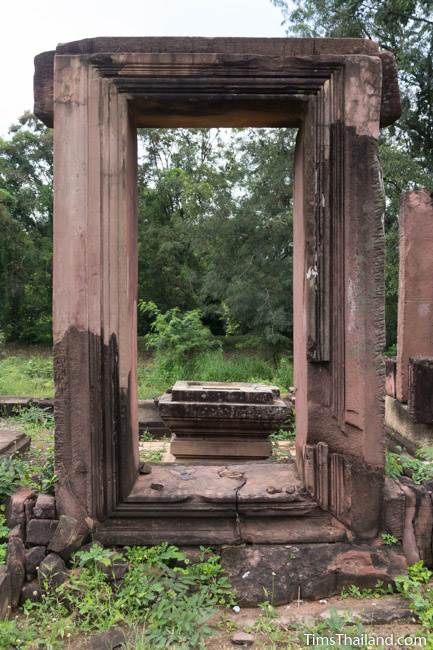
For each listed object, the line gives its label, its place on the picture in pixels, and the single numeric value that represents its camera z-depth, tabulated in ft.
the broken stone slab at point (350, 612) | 7.43
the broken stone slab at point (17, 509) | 8.61
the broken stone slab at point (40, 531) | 8.45
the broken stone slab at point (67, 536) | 8.36
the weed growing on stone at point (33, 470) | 9.21
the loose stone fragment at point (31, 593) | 7.92
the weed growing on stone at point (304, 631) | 6.86
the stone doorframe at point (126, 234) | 8.59
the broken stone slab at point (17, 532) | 8.31
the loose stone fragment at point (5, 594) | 7.37
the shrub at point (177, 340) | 36.86
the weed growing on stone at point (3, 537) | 8.10
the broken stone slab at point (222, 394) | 15.64
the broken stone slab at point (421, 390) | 18.08
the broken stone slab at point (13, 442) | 13.65
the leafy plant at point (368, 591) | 8.11
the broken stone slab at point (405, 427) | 19.19
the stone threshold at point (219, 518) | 8.60
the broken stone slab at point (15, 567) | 7.81
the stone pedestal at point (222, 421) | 15.30
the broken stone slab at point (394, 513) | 8.71
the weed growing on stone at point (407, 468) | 9.62
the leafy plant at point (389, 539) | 8.59
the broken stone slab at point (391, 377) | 22.79
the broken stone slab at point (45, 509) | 8.60
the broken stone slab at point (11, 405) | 22.18
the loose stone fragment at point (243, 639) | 7.04
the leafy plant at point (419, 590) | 7.32
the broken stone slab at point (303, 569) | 8.11
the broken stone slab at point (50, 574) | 7.99
